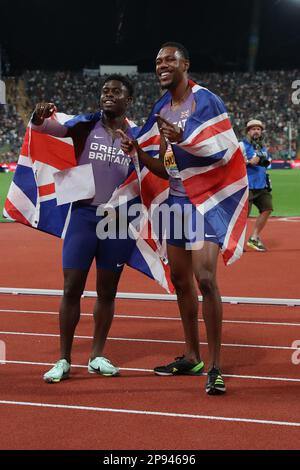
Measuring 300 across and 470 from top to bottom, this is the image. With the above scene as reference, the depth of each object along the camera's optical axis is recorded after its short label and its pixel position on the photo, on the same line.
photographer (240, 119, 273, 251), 11.32
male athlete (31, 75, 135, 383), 4.84
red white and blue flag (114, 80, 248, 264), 4.39
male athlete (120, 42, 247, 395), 4.43
